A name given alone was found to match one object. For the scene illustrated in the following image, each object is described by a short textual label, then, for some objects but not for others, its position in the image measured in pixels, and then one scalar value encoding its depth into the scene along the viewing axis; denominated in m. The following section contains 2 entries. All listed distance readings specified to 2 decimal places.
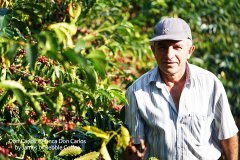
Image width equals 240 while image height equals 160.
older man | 2.64
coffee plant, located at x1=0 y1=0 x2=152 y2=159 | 1.81
